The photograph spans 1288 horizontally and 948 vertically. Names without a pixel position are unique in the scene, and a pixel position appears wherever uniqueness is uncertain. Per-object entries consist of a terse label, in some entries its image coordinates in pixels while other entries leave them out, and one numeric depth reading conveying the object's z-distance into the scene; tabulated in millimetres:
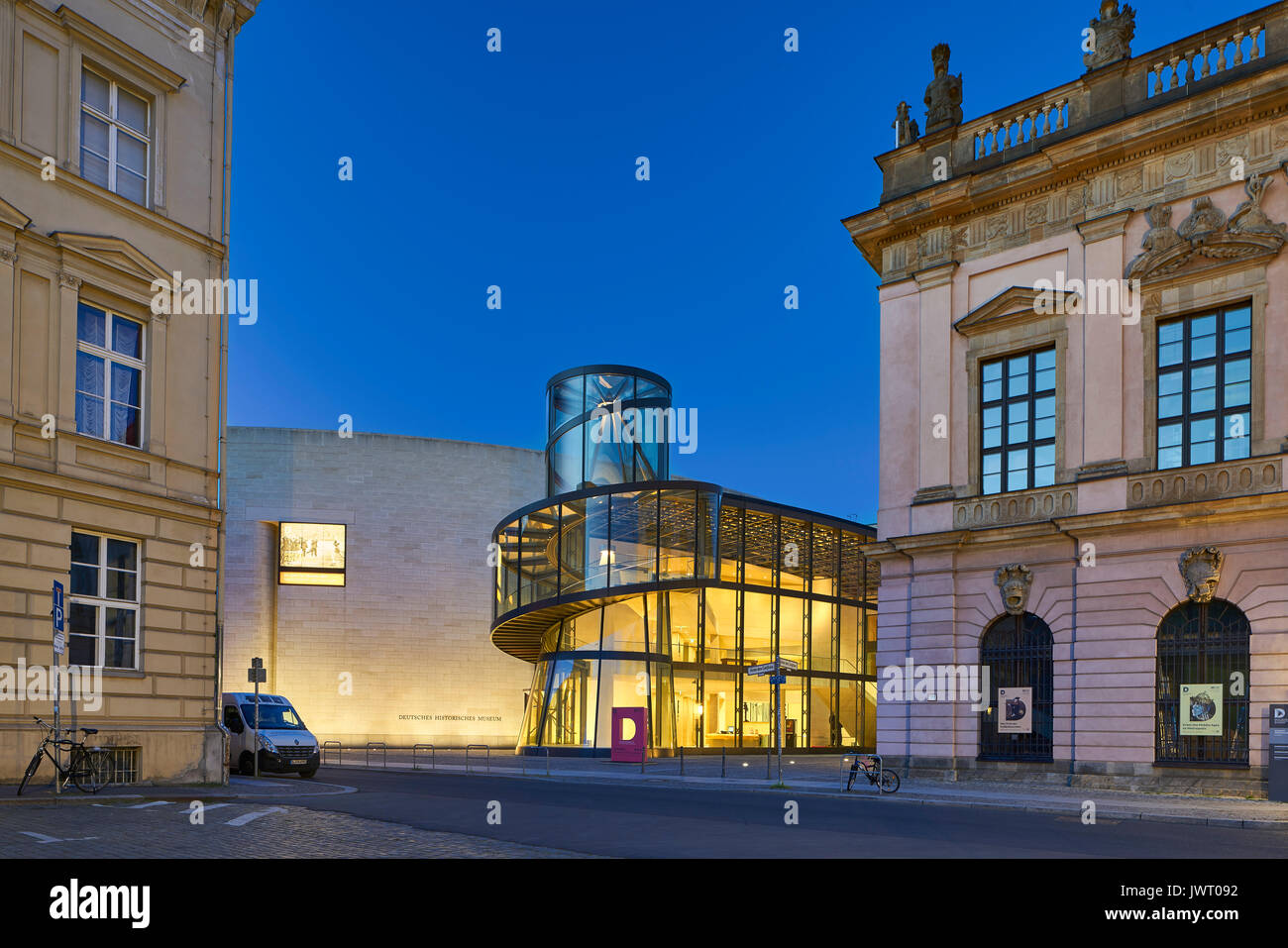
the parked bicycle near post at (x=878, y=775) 24109
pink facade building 24406
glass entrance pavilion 45125
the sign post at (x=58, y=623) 16109
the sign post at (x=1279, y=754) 21875
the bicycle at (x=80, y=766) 16703
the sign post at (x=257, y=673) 27634
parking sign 16094
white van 27953
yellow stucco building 18172
